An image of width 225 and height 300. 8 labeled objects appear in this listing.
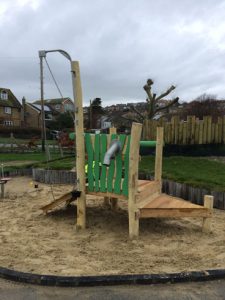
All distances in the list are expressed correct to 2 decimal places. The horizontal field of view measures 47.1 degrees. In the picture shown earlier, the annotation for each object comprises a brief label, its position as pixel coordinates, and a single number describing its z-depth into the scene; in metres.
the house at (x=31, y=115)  43.14
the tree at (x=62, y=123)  33.75
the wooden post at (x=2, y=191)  5.71
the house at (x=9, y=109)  39.04
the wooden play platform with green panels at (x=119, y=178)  3.57
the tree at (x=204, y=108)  28.63
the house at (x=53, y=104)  46.60
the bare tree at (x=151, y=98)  11.99
